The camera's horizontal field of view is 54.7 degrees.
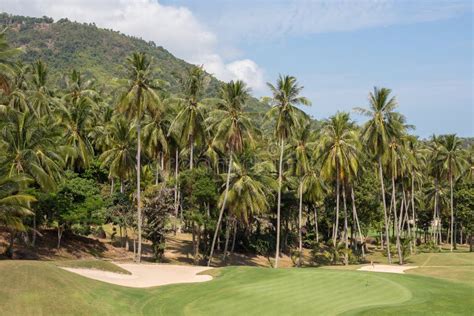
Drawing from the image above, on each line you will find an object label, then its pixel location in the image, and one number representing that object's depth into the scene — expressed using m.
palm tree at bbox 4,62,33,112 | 47.38
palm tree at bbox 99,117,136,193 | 59.06
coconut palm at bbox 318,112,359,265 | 55.62
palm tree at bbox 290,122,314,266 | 59.83
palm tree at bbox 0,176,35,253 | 31.38
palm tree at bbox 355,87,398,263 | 54.62
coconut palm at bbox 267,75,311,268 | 50.97
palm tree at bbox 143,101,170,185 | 64.75
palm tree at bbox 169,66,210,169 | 54.56
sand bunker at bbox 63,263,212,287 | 30.72
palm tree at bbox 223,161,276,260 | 52.19
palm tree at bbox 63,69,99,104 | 73.00
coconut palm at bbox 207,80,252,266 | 47.59
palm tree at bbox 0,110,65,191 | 38.88
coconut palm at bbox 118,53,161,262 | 45.41
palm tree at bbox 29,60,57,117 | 57.84
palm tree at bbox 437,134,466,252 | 77.06
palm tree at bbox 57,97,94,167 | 58.22
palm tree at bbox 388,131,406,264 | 59.47
